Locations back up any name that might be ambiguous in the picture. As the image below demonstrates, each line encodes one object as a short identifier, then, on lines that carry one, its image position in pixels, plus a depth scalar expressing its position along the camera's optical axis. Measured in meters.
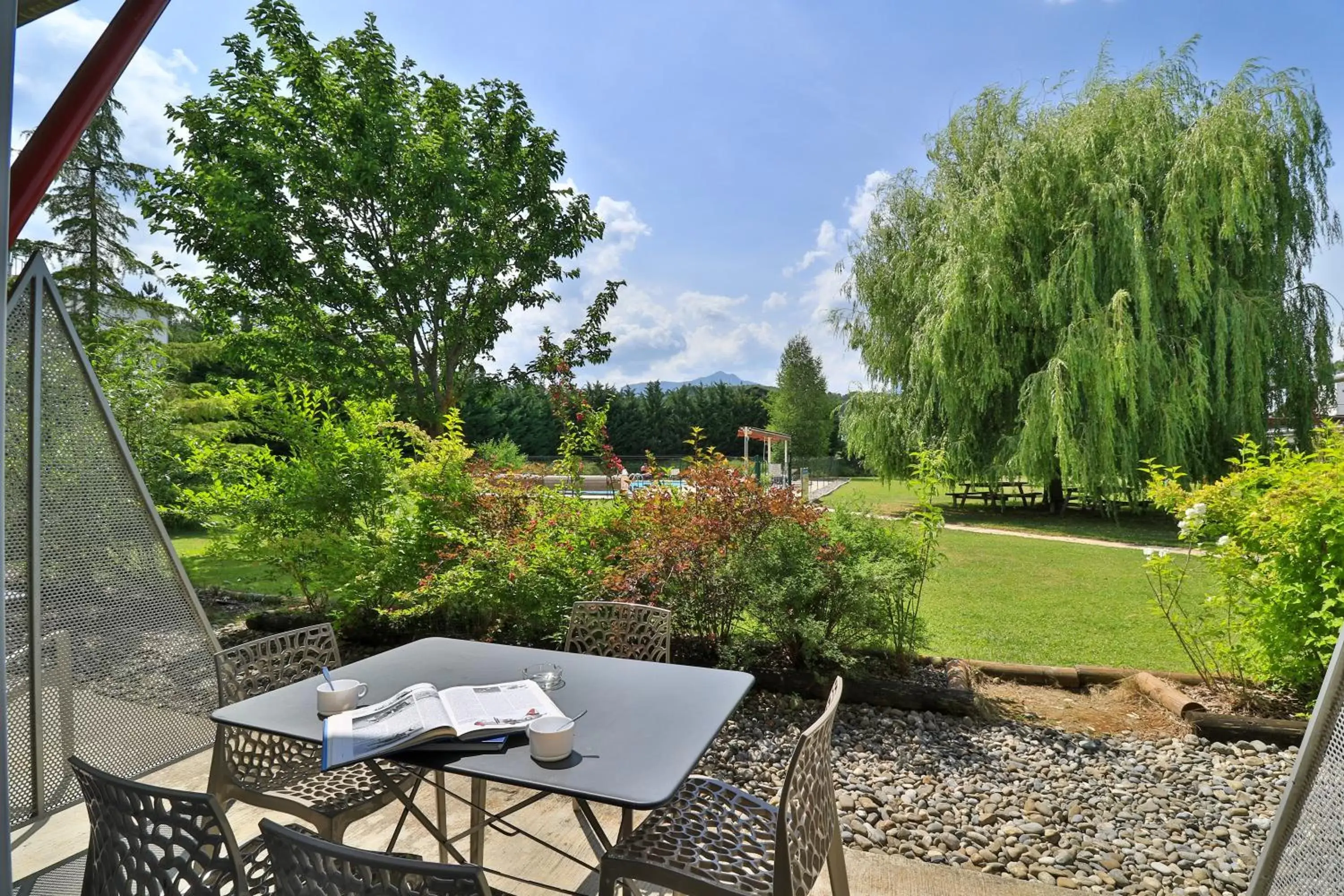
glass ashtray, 2.01
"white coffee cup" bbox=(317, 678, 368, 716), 1.79
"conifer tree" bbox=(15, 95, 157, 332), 10.38
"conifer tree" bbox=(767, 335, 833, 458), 29.36
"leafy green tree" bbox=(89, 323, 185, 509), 5.80
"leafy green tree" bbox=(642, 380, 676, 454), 32.38
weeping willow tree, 9.86
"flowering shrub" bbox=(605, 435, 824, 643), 3.91
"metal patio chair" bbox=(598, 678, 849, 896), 1.51
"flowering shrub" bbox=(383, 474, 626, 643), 4.08
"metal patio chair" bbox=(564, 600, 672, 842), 2.95
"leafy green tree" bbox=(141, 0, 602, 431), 5.80
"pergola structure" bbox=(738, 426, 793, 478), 13.91
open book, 1.54
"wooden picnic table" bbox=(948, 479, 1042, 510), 13.10
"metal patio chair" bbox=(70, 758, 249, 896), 1.20
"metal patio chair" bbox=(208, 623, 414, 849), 1.85
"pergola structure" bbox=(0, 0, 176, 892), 1.65
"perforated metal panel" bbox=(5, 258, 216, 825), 2.38
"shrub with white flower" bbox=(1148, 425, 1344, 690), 3.09
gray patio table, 1.45
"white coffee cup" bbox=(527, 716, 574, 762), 1.51
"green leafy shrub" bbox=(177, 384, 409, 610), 4.75
